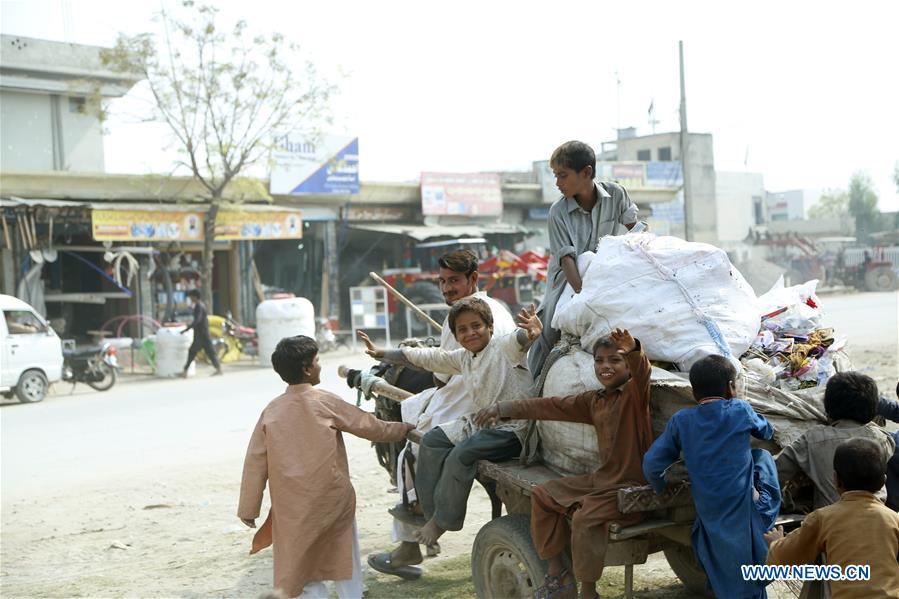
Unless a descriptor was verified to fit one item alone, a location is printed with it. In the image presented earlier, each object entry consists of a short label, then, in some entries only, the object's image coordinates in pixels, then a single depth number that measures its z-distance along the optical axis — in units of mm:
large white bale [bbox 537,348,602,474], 3984
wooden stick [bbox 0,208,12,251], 18320
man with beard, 4793
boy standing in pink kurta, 4281
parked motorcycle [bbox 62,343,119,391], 15984
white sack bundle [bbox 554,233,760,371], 4078
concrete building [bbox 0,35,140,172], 25719
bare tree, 20641
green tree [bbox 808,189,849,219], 70500
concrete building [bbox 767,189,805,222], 68250
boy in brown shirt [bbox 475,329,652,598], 3547
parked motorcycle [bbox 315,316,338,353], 21047
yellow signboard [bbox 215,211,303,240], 22016
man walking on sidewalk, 17375
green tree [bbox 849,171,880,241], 64250
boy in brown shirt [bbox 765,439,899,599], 2865
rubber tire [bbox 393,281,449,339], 22641
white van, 14672
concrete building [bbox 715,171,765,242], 53138
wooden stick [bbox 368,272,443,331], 5668
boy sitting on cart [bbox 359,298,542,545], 4289
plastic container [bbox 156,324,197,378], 17859
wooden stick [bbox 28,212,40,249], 18750
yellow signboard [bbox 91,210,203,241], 19641
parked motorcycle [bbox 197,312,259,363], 20094
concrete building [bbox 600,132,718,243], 46688
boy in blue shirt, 3305
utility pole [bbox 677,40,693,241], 26359
